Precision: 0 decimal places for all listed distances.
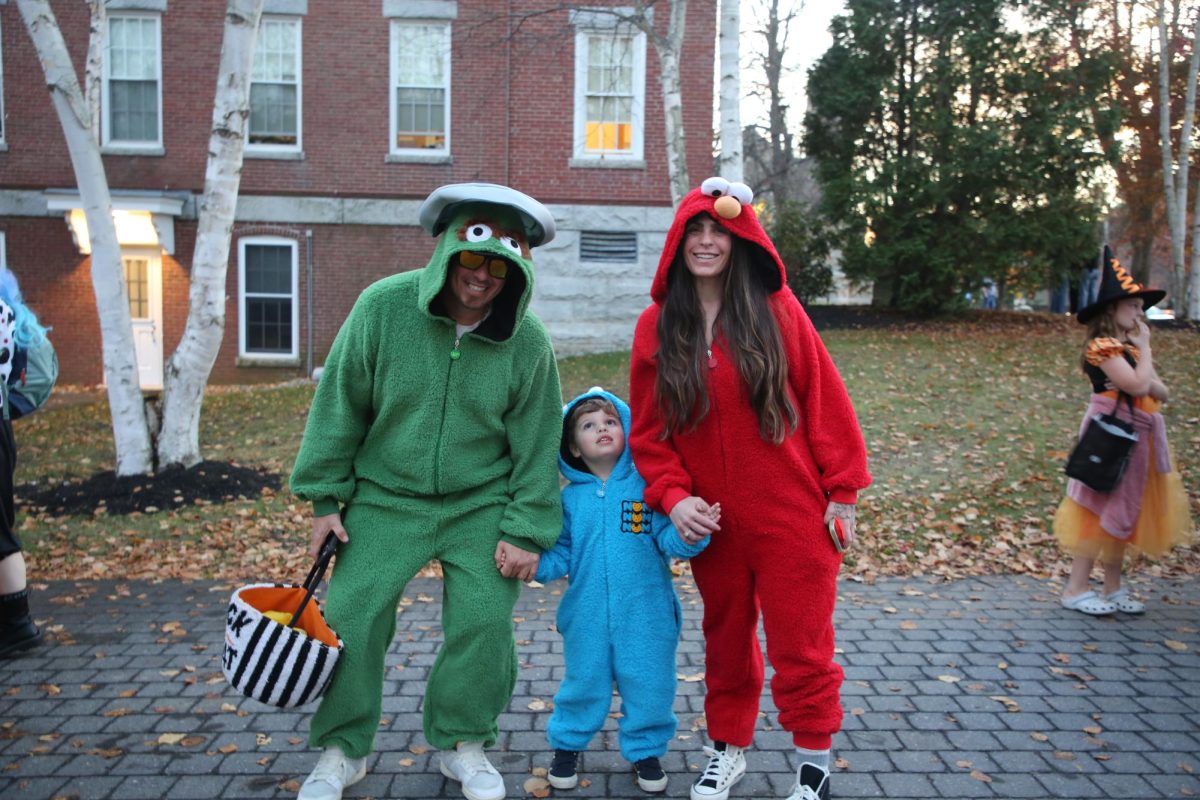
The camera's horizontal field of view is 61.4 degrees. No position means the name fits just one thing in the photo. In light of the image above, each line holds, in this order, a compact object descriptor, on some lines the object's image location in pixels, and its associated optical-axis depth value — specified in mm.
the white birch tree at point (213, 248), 8180
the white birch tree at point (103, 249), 7961
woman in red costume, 3354
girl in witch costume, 5383
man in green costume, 3439
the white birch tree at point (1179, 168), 18922
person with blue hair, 4910
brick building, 17031
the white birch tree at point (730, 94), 9797
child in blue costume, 3553
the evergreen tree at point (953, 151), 18016
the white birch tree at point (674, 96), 12180
